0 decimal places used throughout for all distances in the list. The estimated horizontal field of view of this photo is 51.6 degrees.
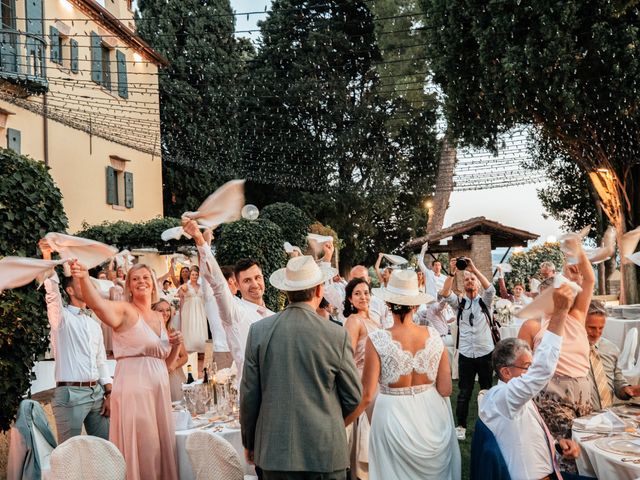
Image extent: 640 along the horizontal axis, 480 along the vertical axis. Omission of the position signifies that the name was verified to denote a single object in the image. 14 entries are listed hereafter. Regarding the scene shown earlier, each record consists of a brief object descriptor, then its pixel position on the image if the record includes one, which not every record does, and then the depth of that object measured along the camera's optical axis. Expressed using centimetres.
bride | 392
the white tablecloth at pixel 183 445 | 441
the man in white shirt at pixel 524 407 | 330
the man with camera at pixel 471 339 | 708
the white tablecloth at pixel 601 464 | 341
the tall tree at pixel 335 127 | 2739
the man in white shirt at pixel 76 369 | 521
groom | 311
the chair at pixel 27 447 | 412
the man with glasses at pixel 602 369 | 466
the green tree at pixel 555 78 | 1308
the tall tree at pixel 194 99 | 2603
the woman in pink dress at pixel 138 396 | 435
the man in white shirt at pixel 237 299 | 434
